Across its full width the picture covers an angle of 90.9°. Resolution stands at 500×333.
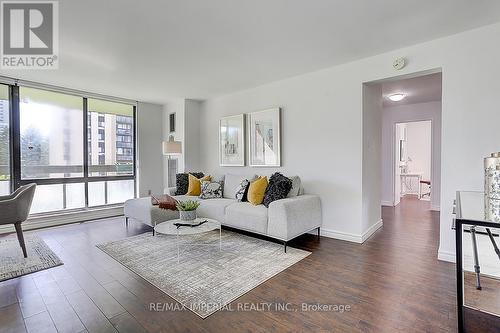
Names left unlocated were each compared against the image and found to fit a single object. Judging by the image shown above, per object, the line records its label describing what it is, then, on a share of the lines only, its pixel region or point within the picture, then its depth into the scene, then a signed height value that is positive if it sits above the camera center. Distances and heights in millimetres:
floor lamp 5059 +286
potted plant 2963 -587
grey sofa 3072 -739
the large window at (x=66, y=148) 4109 +278
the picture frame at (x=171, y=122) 5762 +948
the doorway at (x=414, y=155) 7982 +223
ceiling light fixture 4769 +1287
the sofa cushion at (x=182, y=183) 4758 -407
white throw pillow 4375 -390
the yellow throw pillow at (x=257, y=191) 3625 -429
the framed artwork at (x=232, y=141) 4793 +436
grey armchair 2810 -551
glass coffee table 2754 -768
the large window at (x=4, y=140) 4012 +363
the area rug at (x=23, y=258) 2543 -1120
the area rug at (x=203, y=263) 2104 -1111
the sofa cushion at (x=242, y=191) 3926 -461
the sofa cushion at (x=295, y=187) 3596 -367
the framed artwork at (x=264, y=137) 4207 +450
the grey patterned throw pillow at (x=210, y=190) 4416 -504
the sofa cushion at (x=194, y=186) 4641 -451
